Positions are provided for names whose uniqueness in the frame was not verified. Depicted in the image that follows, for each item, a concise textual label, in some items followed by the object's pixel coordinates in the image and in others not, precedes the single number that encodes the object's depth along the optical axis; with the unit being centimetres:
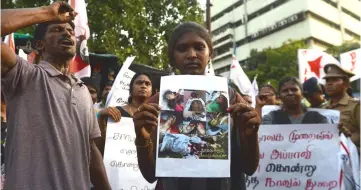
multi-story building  4825
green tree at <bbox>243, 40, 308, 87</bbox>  3759
